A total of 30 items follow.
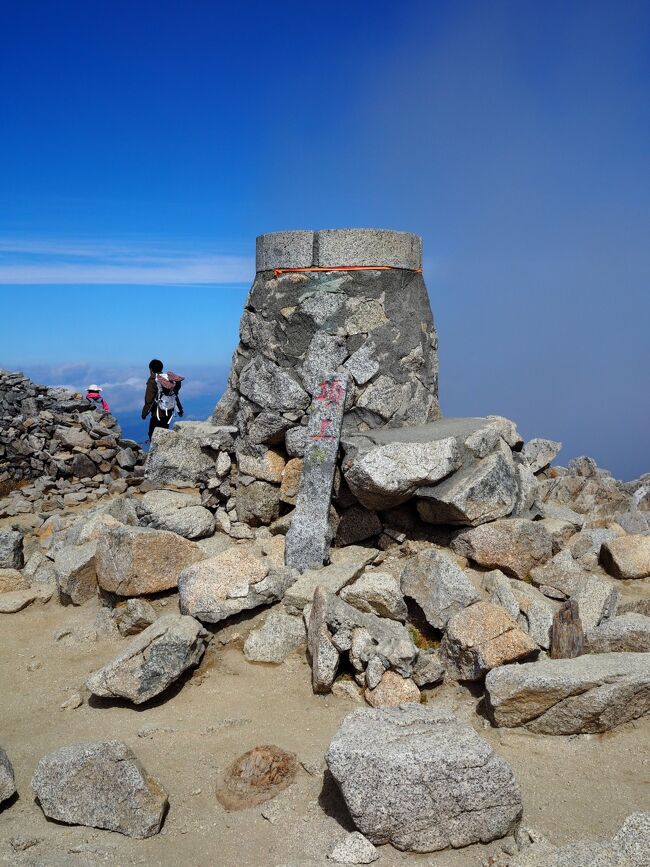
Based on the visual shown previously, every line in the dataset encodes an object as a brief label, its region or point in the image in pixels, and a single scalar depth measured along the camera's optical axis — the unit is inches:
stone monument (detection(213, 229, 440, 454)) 333.4
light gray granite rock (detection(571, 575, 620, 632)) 273.9
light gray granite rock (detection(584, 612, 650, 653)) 253.3
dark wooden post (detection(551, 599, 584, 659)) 255.9
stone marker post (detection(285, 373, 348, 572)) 306.8
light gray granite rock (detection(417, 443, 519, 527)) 297.7
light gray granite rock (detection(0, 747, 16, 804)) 199.1
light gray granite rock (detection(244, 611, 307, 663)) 271.1
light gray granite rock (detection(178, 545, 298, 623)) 280.4
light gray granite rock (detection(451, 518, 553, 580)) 299.6
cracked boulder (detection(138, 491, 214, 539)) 336.8
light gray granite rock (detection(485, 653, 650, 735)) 220.7
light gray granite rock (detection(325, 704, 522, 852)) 177.5
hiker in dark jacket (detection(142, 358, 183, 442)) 504.4
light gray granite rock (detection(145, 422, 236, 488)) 364.2
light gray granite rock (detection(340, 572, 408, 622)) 270.4
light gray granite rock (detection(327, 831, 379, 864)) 175.5
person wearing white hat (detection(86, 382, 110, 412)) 601.6
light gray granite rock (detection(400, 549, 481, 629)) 269.6
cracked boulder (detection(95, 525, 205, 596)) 300.8
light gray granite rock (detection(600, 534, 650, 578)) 308.8
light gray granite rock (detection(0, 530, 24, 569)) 364.5
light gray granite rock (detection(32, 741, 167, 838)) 189.8
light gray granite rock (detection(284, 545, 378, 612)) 283.6
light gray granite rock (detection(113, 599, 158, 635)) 296.7
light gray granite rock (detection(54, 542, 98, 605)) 324.2
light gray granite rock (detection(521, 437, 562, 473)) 452.1
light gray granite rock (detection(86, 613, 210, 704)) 247.8
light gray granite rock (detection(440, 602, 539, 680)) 245.6
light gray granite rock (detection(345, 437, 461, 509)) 292.0
